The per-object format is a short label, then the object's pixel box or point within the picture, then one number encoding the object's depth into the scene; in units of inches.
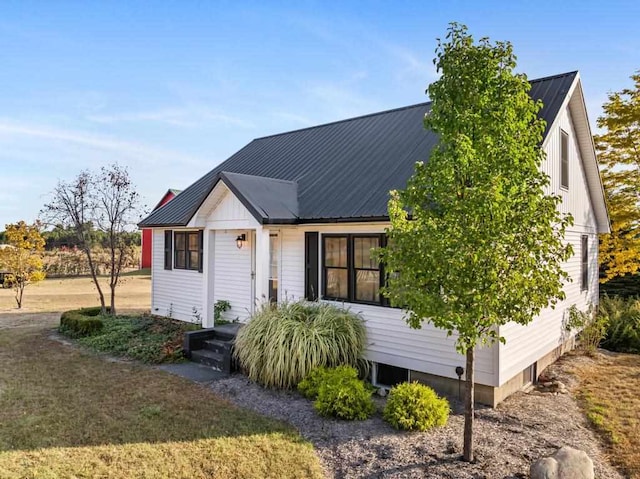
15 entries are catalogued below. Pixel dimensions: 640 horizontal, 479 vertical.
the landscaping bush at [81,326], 426.0
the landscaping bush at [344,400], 221.5
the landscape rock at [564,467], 154.6
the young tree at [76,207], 503.5
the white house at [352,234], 285.6
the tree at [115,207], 509.8
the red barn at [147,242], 1164.9
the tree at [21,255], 639.8
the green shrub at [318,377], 246.7
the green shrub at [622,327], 415.8
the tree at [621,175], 530.6
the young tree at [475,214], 162.0
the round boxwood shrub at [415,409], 208.7
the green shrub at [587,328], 391.9
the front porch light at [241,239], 410.2
